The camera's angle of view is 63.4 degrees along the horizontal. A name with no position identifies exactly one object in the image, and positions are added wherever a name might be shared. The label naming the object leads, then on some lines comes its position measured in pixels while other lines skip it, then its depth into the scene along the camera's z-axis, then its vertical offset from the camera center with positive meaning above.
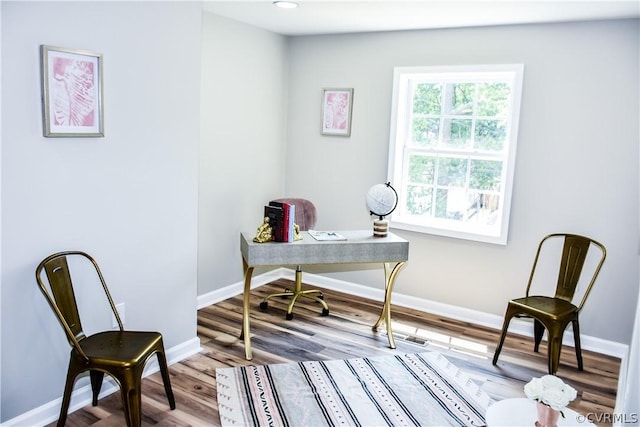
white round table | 2.01 -1.04
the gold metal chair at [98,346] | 2.37 -1.02
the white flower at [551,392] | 1.80 -0.83
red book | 3.36 -0.52
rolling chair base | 4.24 -1.27
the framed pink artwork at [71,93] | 2.40 +0.19
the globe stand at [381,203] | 3.64 -0.39
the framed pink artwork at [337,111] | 4.66 +0.30
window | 4.03 +0.02
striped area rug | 2.76 -1.43
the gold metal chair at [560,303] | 3.23 -0.97
